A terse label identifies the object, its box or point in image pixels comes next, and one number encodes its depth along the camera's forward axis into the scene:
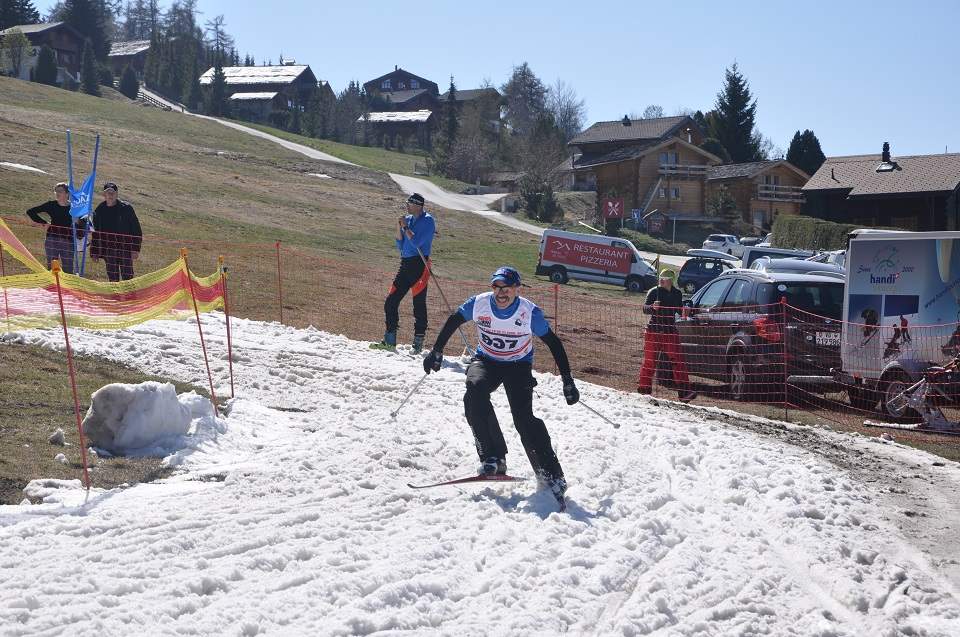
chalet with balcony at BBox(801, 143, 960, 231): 57.03
